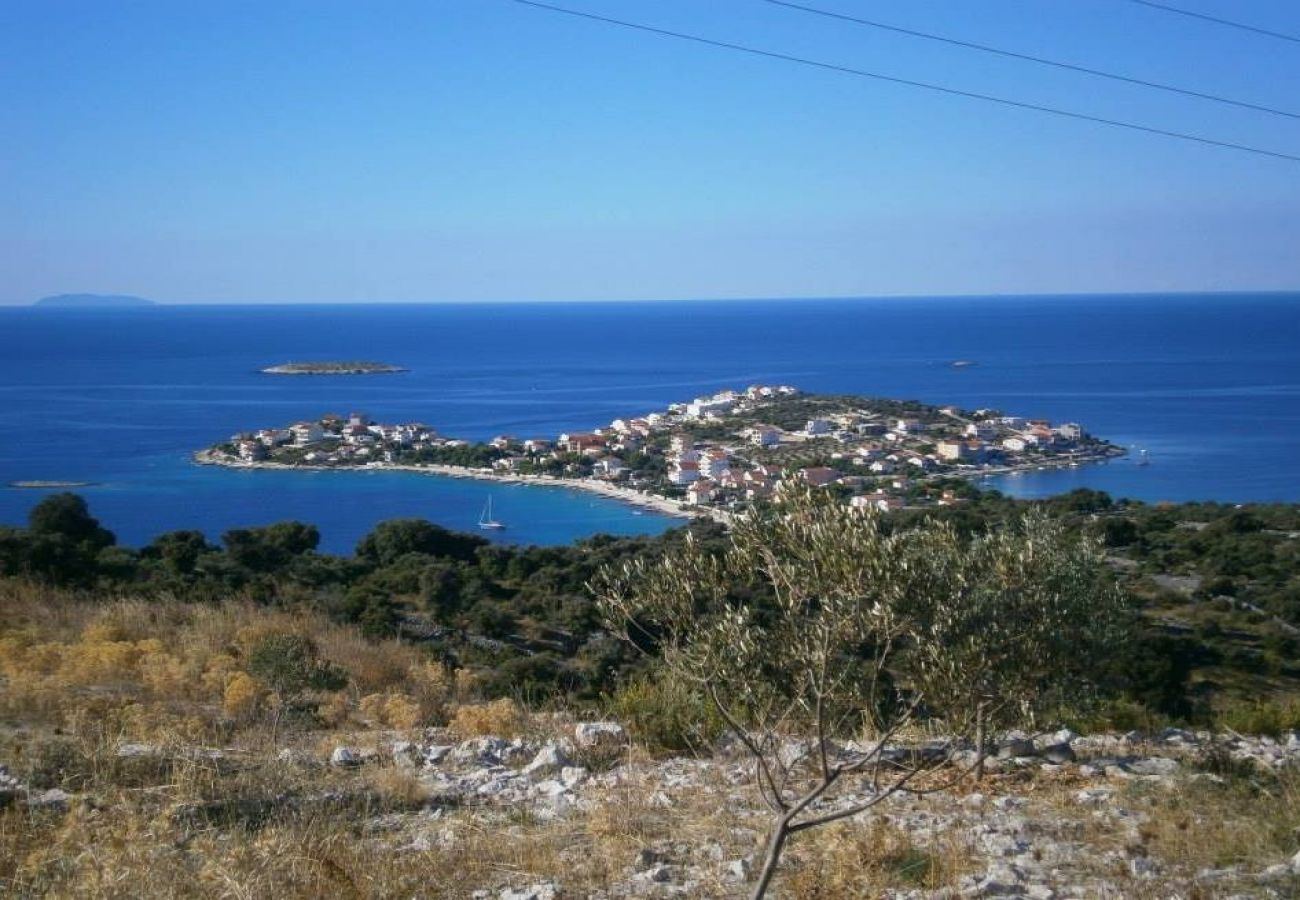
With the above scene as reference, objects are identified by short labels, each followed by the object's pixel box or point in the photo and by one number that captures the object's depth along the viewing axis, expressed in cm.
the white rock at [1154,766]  635
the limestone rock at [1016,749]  670
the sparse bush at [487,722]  696
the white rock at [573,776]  580
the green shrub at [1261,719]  857
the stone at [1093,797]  566
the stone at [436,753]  628
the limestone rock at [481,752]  630
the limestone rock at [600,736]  661
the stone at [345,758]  607
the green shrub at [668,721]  665
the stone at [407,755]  610
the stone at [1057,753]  674
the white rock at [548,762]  604
